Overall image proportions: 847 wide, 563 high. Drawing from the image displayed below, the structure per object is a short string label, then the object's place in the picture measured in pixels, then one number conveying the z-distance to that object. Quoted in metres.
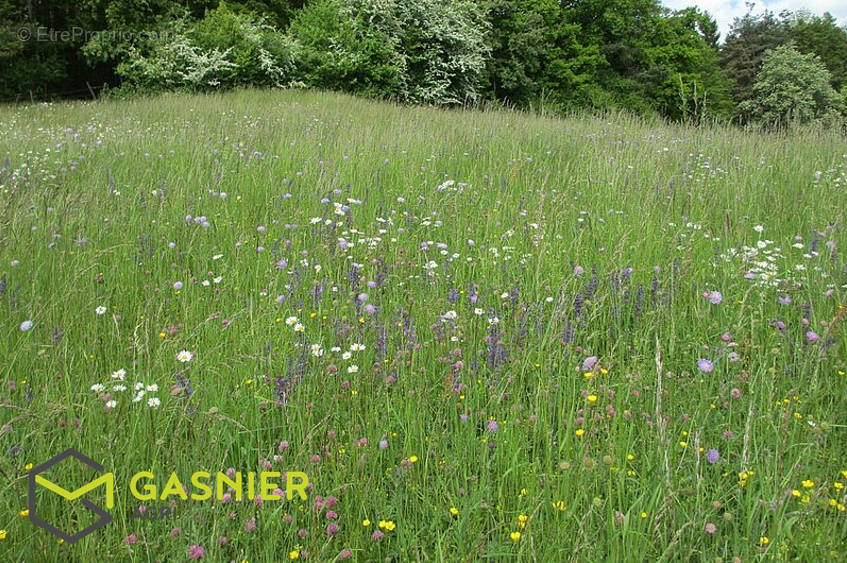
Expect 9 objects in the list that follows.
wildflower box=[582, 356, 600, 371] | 1.84
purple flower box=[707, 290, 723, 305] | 2.42
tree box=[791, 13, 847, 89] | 43.19
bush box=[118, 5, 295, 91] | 11.96
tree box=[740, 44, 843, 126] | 26.11
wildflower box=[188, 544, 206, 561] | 1.28
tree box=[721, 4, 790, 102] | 38.73
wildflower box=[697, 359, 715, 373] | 1.79
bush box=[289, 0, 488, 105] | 13.46
